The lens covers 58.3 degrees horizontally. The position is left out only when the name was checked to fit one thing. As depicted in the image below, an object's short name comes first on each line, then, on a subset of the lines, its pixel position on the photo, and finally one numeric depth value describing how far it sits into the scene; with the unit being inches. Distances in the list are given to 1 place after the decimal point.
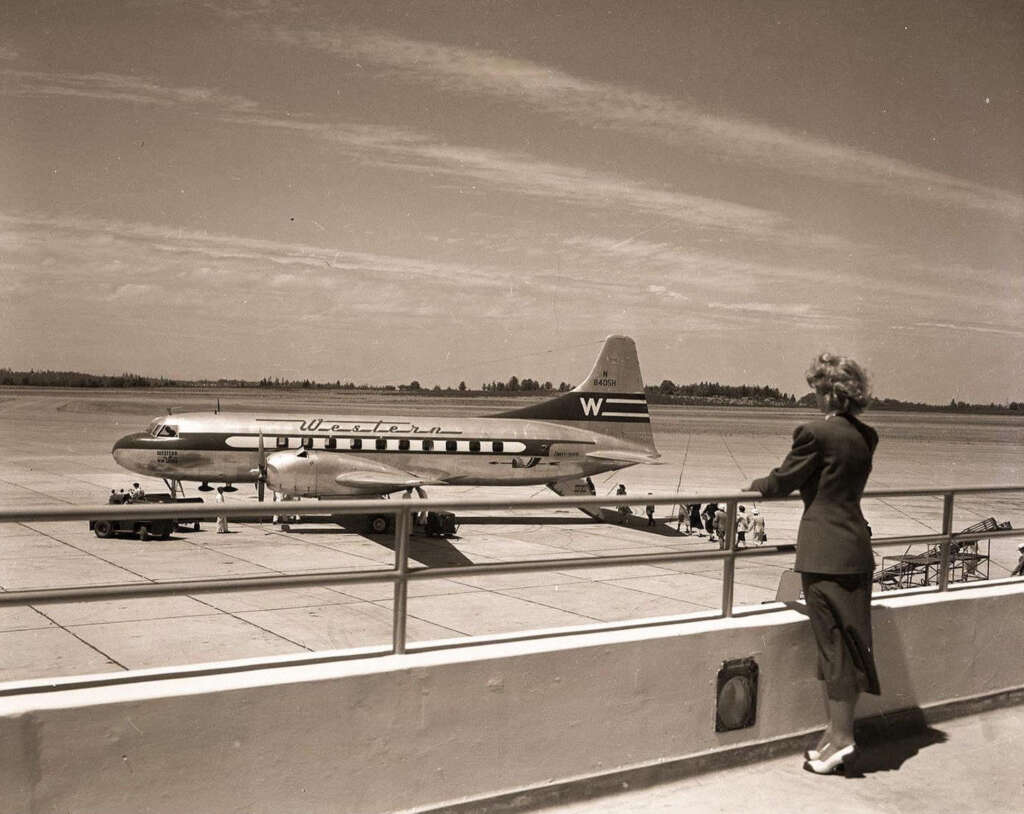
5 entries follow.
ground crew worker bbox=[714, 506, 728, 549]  893.9
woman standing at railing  210.8
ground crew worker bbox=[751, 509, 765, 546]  771.2
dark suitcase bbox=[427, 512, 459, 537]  919.7
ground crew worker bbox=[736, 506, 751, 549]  742.2
